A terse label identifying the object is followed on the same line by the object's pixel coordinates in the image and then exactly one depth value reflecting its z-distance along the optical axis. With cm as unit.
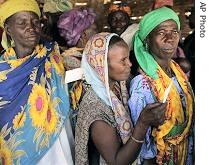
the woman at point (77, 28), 376
